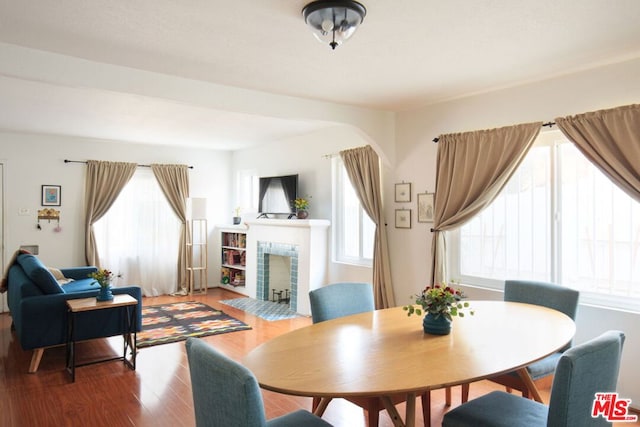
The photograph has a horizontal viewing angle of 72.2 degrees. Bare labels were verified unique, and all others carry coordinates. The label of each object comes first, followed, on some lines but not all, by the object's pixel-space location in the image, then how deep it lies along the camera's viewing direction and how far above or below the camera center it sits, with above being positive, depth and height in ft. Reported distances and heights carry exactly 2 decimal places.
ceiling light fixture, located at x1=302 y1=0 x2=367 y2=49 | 7.16 +3.44
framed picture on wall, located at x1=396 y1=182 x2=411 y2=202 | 15.12 +1.04
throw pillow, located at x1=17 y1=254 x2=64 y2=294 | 12.76 -1.77
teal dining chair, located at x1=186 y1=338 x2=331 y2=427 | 4.47 -1.81
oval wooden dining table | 5.34 -1.93
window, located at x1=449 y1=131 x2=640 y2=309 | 10.43 -0.20
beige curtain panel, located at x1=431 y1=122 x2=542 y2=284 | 11.85 +1.48
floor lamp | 23.68 -1.33
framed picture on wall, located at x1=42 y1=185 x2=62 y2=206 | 21.07 +1.15
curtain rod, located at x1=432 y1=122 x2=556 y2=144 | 11.21 +2.54
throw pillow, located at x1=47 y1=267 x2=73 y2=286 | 17.59 -2.37
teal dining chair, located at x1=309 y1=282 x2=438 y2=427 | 8.91 -1.73
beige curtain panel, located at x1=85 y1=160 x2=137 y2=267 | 21.83 +1.46
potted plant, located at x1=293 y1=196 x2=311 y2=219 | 19.72 +0.59
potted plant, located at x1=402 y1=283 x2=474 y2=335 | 7.37 -1.45
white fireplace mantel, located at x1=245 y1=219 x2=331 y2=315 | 18.80 -1.23
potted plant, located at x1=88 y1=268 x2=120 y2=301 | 12.94 -1.94
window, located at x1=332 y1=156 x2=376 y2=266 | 17.85 -0.15
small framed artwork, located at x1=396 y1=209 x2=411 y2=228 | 15.15 +0.13
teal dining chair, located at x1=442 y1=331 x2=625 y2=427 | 5.02 -1.97
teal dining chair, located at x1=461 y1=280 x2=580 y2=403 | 8.29 -1.79
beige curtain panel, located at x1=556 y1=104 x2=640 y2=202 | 9.64 +1.88
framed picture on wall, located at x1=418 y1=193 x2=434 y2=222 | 14.30 +0.49
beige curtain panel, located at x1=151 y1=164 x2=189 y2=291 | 24.23 +1.36
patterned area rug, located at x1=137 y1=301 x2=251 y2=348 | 15.95 -4.18
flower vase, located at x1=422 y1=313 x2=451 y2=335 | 7.41 -1.75
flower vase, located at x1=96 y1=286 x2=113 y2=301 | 12.96 -2.23
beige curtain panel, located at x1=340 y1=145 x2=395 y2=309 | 15.66 +0.69
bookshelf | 24.34 -2.13
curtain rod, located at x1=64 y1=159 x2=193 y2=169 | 21.53 +2.87
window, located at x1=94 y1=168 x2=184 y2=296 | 22.91 -0.92
